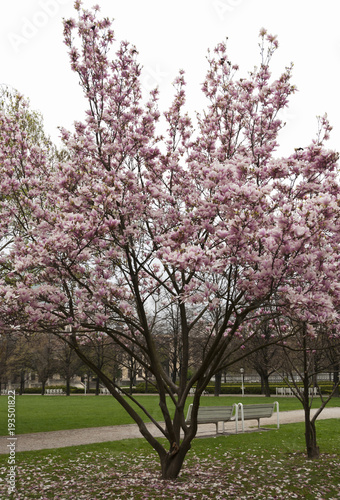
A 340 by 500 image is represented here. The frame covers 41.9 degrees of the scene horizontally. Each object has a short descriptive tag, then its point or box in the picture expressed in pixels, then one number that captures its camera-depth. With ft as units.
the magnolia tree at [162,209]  15.93
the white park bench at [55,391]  175.11
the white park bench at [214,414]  37.04
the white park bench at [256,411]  40.34
